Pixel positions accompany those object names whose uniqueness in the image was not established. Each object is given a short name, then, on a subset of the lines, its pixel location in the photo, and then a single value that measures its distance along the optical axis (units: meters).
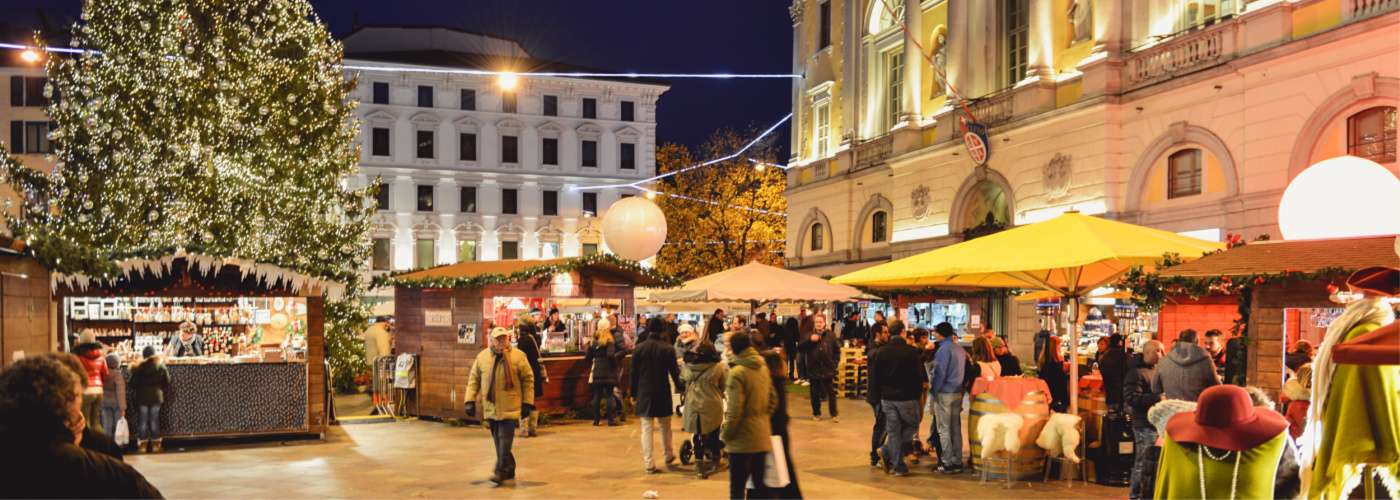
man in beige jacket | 9.66
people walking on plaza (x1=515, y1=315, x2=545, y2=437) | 12.75
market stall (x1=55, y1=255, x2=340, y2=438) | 12.48
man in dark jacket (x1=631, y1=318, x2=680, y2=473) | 10.56
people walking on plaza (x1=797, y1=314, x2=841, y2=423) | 14.84
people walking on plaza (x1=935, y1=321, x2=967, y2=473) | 10.30
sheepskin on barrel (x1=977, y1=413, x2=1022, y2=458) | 9.38
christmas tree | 18.20
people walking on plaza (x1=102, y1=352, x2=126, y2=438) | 11.47
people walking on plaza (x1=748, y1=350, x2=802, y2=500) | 7.26
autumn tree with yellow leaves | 41.62
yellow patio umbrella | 8.98
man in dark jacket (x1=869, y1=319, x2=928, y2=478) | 10.05
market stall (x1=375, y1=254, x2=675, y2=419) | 14.84
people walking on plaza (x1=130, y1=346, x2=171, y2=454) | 11.80
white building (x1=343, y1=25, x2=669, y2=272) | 51.19
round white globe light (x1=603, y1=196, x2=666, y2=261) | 15.14
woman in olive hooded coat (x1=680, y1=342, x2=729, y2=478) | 8.60
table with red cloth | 9.52
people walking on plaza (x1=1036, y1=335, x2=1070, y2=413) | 11.37
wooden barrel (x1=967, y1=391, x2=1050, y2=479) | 9.55
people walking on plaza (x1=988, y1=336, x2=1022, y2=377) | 12.67
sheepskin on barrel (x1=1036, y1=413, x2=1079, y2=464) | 9.26
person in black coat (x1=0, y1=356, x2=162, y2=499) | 3.02
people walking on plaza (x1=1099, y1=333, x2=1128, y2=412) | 9.64
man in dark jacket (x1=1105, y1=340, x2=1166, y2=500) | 8.62
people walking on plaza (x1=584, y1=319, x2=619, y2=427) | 14.48
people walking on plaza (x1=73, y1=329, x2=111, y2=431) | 10.44
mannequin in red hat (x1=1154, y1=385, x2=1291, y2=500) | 3.69
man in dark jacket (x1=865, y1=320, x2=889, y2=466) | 10.41
